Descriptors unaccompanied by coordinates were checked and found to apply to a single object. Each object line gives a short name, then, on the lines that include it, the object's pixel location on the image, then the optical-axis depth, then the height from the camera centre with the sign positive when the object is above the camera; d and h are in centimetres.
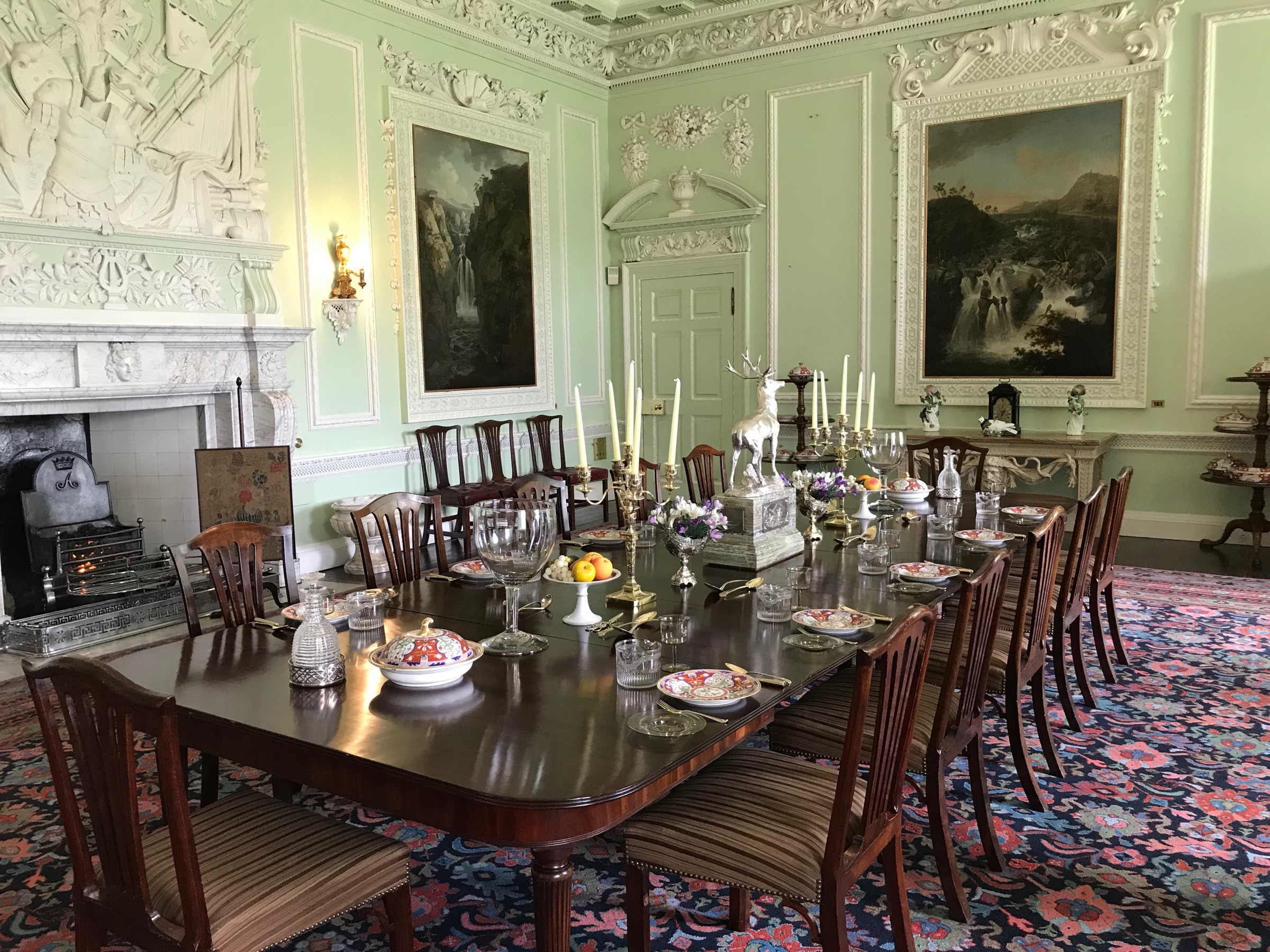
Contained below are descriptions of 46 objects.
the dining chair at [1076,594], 362 -88
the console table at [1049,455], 697 -60
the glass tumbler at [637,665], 219 -64
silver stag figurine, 353 -19
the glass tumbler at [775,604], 271 -62
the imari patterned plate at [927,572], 311 -64
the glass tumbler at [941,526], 387 -61
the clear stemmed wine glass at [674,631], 245 -64
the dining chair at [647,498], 307 -41
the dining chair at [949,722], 248 -95
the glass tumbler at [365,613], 272 -63
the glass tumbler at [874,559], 330 -62
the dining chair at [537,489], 373 -42
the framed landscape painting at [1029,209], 717 +123
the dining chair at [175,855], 167 -94
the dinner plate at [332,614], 279 -66
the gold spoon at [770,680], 218 -67
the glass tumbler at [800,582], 293 -66
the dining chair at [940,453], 552 -47
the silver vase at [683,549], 301 -52
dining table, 172 -69
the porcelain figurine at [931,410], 781 -28
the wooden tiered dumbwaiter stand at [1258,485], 653 -76
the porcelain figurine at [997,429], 731 -42
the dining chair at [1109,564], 416 -87
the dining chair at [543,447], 838 -57
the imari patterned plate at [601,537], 385 -62
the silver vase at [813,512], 383 -53
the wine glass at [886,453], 427 -34
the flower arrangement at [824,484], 385 -43
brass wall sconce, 671 +62
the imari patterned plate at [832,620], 255 -64
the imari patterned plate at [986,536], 373 -63
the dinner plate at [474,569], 327 -63
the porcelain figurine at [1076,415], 720 -32
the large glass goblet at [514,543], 241 -40
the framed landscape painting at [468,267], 737 +92
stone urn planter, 659 -99
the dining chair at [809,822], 195 -95
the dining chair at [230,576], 299 -59
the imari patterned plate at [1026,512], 425 -61
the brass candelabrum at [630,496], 275 -33
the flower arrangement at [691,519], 300 -43
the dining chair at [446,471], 718 -68
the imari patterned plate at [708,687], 208 -67
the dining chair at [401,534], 353 -55
